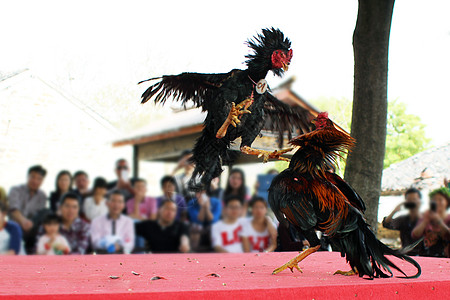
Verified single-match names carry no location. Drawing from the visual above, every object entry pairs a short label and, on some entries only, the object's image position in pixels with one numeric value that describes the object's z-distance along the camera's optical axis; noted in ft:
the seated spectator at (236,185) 17.47
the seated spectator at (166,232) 16.69
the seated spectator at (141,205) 17.40
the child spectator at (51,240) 16.14
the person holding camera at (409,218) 16.14
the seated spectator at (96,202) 17.16
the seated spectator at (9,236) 15.62
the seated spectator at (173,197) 14.75
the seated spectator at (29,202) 16.48
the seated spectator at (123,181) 18.04
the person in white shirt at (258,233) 16.57
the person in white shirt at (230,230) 16.69
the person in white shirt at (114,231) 16.33
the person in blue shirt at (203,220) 17.13
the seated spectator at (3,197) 16.48
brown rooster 8.38
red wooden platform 6.11
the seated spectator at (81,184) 17.66
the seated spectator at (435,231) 15.89
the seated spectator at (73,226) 16.33
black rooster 10.02
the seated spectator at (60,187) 17.41
